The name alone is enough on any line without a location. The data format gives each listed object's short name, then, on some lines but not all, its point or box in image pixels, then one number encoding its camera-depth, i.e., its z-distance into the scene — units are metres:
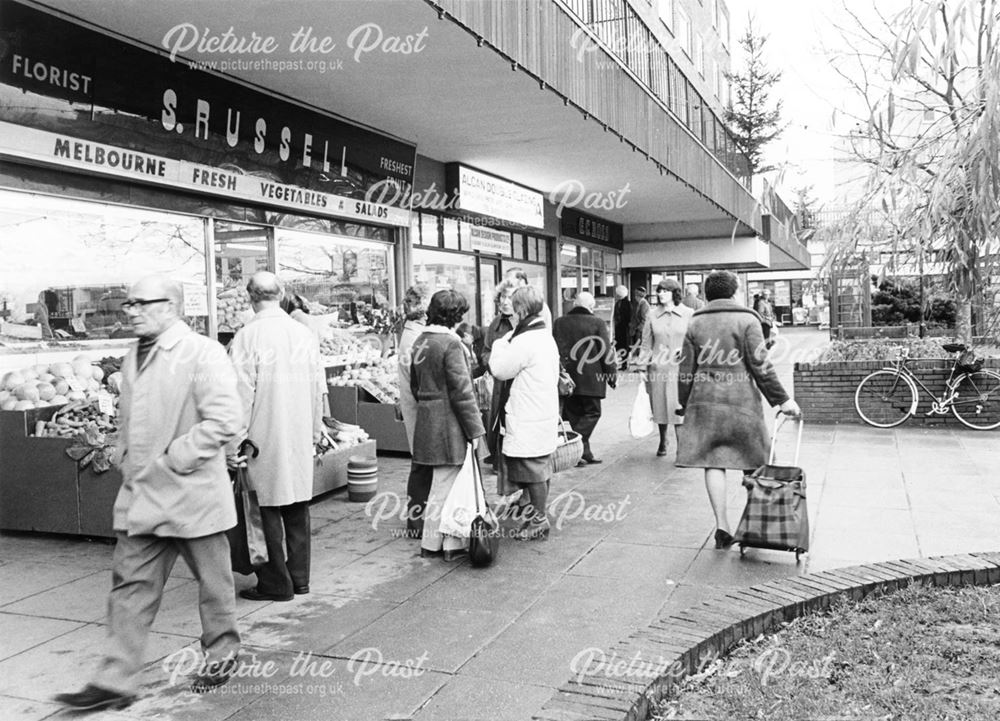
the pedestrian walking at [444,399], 5.71
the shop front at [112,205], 6.49
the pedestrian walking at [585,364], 8.91
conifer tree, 52.67
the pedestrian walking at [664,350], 9.28
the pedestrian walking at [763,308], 23.88
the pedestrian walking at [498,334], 6.39
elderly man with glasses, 3.71
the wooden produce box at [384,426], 9.42
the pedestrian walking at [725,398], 5.80
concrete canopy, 6.59
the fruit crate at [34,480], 6.37
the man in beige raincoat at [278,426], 4.96
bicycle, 10.95
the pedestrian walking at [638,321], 15.30
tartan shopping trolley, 5.38
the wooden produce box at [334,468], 7.48
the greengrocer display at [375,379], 9.44
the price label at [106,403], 6.59
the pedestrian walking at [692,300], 11.19
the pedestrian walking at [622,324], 18.66
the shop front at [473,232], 12.95
